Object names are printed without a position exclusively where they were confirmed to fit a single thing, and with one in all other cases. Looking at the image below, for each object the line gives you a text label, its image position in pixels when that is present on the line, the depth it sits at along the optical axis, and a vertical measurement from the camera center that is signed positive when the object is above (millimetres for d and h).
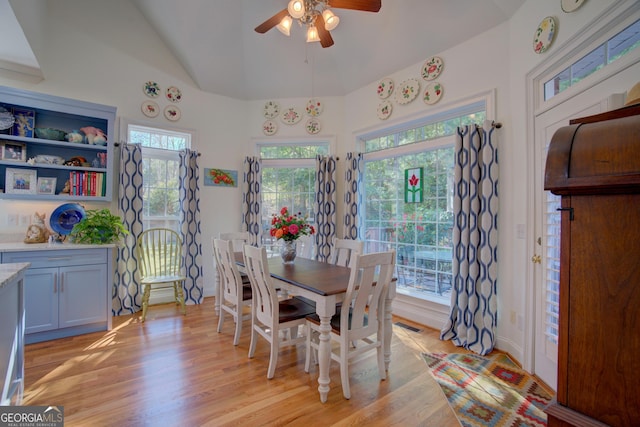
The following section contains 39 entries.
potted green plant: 3098 -196
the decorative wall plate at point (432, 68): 3207 +1677
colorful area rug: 1821 -1256
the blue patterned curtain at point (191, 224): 4039 -168
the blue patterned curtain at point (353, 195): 4074 +279
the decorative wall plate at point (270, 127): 4609 +1374
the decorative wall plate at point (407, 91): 3439 +1515
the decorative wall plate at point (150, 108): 3871 +1389
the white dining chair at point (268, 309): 2234 -813
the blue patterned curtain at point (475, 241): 2699 -232
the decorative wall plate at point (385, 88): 3735 +1674
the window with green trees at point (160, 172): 3973 +560
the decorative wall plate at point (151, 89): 3881 +1657
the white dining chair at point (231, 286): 2787 -740
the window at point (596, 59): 1581 +999
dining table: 1981 -543
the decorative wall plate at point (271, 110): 4602 +1651
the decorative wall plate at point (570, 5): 1860 +1411
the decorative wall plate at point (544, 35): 2113 +1380
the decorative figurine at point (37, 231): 3029 -230
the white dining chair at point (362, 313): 1985 -716
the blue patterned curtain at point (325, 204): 4289 +153
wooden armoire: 698 -133
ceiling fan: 2326 +1714
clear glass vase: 2998 -387
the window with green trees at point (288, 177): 4594 +588
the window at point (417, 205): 3252 +135
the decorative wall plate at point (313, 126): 4488 +1366
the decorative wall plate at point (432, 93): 3201 +1387
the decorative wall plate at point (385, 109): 3743 +1389
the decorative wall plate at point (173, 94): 4082 +1674
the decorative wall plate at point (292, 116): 4539 +1538
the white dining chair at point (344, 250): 3043 -388
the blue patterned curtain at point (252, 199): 4480 +219
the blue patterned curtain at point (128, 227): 3605 -203
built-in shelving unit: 2967 +657
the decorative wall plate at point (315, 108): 4492 +1649
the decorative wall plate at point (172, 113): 4051 +1397
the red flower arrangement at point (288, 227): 2879 -134
